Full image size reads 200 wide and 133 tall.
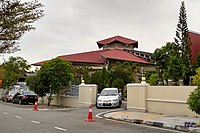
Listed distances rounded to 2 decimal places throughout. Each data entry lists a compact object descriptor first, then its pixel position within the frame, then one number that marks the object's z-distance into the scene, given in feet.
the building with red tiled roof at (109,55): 117.16
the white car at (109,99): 60.19
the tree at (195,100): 30.97
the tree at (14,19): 29.55
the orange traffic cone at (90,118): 38.98
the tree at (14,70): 143.95
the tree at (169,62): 92.61
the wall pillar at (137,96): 49.39
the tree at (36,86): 77.92
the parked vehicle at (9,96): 109.67
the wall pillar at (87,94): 69.29
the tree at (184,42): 96.21
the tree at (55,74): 75.06
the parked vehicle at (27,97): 89.11
